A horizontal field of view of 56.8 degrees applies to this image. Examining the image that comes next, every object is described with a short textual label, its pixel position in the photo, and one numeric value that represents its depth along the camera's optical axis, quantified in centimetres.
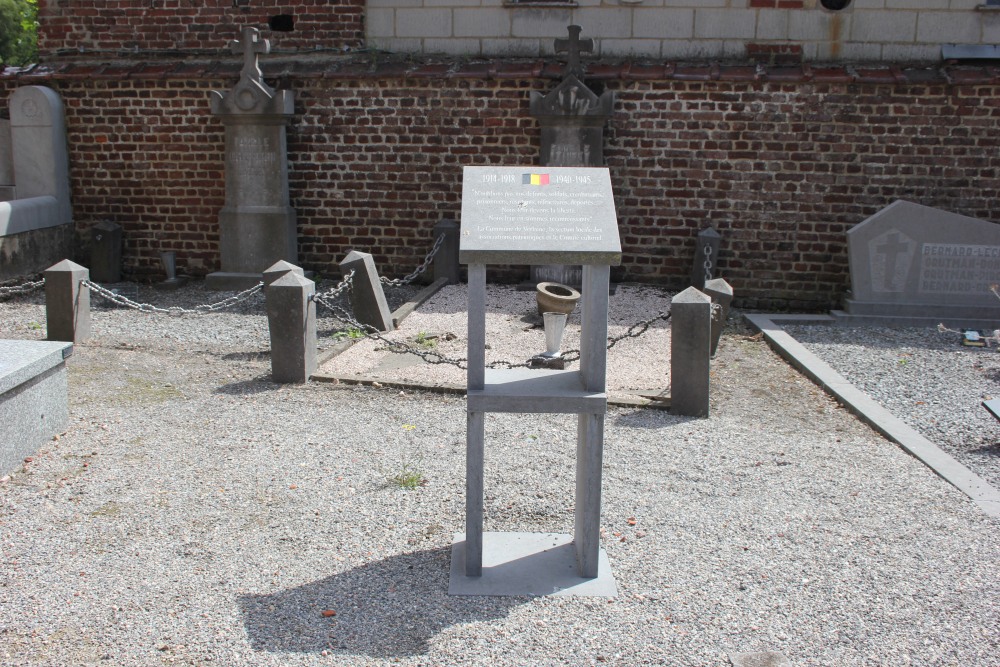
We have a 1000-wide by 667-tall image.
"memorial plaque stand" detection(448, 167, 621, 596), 380
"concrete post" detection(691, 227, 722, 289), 1012
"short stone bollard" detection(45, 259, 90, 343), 782
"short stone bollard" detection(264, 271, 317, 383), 680
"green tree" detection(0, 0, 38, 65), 2163
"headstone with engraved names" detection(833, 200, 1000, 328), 930
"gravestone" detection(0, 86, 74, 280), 1088
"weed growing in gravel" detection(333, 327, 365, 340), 833
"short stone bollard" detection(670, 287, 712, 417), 626
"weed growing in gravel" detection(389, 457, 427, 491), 501
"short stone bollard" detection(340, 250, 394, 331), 834
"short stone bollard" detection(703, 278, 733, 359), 768
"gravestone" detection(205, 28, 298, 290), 1033
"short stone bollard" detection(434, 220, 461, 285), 1067
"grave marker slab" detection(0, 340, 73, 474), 509
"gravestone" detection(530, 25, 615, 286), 988
